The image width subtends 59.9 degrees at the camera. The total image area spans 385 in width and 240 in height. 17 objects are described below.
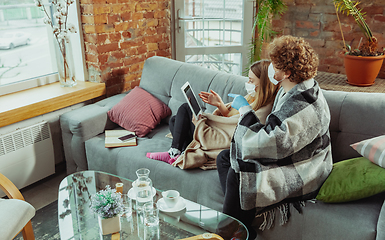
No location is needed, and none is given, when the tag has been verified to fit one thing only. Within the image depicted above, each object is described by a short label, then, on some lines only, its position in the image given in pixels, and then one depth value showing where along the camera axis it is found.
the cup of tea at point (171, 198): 1.60
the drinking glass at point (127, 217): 1.48
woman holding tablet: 1.94
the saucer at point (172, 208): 1.59
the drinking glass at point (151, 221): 1.45
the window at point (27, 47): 2.61
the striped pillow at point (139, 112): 2.54
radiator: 2.34
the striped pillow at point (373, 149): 1.61
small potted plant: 1.40
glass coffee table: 1.45
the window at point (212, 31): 3.46
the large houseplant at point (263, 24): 3.31
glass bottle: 1.61
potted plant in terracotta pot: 2.82
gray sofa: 1.60
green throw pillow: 1.58
